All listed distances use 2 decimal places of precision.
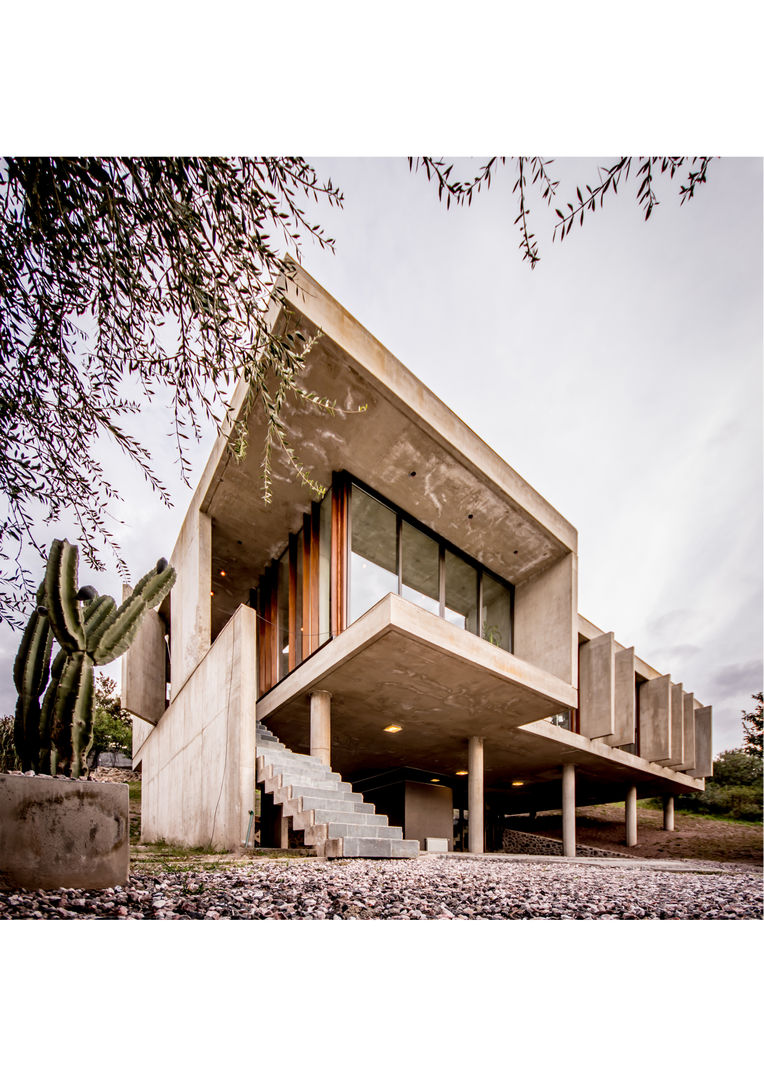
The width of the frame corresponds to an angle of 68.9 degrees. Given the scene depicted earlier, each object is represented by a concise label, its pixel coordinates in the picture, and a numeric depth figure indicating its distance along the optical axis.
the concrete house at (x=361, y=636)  7.32
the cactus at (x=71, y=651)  3.91
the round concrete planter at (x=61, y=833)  2.95
